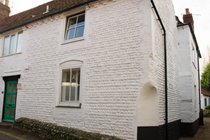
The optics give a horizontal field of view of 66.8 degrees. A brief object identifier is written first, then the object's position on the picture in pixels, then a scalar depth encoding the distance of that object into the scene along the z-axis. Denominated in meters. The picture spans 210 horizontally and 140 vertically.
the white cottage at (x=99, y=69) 5.74
